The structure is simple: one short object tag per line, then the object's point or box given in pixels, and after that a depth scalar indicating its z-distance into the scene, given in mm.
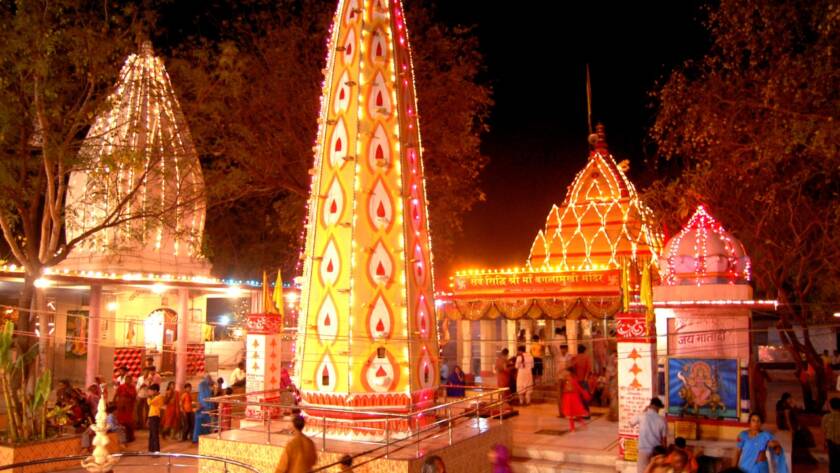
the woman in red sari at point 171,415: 14094
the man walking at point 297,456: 7492
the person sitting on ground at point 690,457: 7494
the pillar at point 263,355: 13070
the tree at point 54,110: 11258
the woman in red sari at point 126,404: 14172
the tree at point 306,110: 16688
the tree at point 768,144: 10578
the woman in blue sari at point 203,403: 13277
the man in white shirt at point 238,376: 16578
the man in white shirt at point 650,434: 9070
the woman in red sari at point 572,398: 12926
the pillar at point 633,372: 10178
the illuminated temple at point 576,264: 17031
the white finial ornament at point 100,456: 4832
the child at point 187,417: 13914
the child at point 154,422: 12508
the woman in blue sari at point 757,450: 8145
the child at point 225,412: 10773
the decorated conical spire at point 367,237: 10195
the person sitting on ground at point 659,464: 6078
